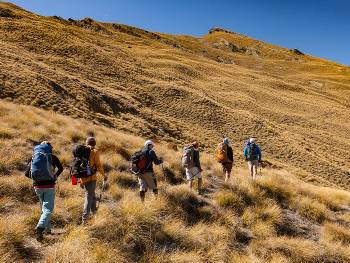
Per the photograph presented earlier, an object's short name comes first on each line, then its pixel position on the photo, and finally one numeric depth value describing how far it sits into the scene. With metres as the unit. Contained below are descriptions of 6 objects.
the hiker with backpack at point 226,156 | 15.78
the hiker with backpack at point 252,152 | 17.81
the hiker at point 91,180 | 9.65
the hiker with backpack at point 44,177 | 8.69
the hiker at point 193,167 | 13.95
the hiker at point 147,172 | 11.61
